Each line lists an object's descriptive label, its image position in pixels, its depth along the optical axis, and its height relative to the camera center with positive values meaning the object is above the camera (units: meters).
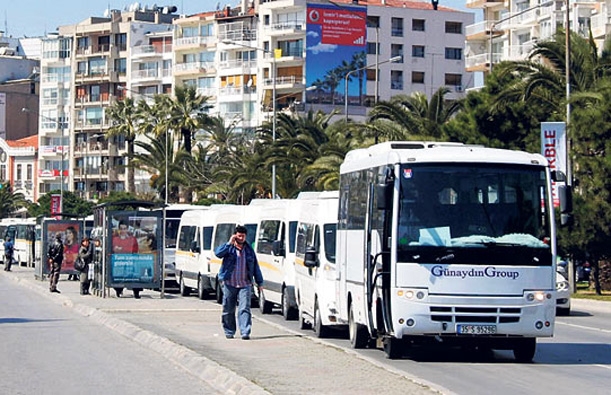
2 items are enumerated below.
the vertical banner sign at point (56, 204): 101.00 +2.45
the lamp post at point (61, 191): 101.03 +6.48
